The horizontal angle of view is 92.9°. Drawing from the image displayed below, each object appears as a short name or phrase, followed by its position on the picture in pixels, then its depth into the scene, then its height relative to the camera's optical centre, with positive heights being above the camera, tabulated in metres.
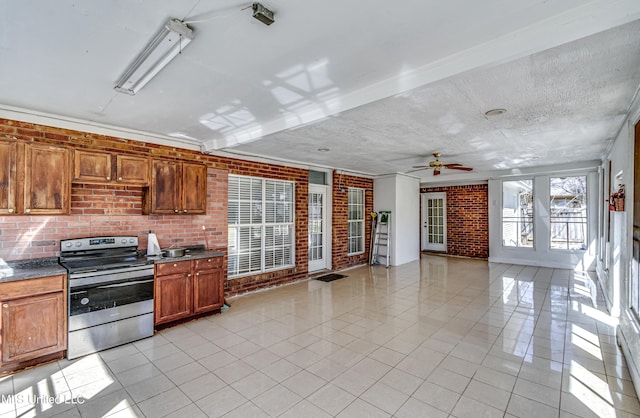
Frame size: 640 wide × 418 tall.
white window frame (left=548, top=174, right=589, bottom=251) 7.22 -0.25
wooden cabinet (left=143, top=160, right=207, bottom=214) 4.11 +0.32
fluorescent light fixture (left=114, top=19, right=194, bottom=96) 1.83 +1.08
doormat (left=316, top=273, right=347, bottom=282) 6.51 -1.46
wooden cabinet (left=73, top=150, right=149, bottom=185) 3.53 +0.52
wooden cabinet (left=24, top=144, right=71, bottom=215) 3.18 +0.32
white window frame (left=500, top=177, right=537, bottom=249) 7.89 -0.26
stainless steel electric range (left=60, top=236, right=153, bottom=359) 3.16 -0.93
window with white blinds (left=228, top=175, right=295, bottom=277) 5.40 -0.27
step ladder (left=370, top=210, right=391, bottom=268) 8.13 -0.74
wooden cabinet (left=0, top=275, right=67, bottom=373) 2.80 -1.07
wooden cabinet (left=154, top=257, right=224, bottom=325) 3.80 -1.04
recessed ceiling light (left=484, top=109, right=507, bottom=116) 3.16 +1.05
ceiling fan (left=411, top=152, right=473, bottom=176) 5.19 +0.82
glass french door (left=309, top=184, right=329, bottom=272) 6.94 -0.38
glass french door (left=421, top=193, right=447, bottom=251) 10.10 -0.36
